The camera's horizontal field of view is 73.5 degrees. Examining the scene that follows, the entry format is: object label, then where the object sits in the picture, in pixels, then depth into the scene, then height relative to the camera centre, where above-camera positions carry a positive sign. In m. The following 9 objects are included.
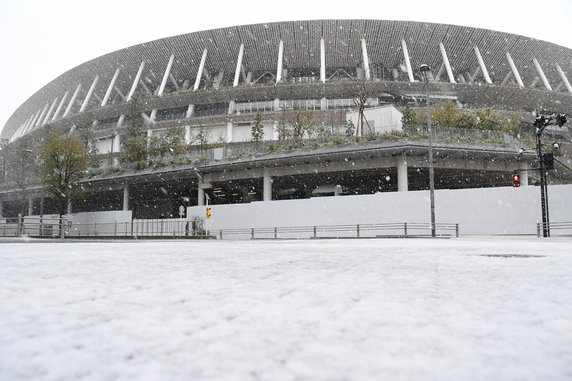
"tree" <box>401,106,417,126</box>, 33.75 +9.22
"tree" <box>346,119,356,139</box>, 34.69 +8.69
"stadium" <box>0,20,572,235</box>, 31.28 +14.64
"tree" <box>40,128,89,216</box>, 35.66 +5.27
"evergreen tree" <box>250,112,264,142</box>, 41.58 +9.95
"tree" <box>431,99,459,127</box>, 37.16 +10.27
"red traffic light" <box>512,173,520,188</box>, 20.68 +2.16
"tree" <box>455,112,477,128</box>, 37.38 +9.66
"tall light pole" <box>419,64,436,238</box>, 22.76 +1.62
